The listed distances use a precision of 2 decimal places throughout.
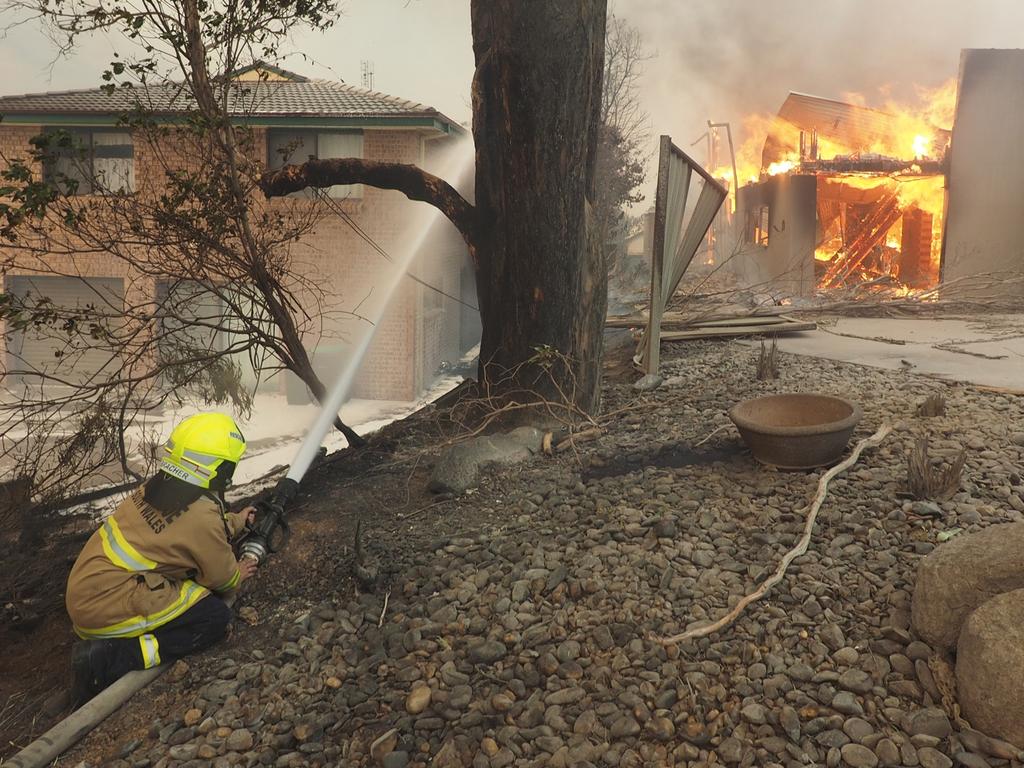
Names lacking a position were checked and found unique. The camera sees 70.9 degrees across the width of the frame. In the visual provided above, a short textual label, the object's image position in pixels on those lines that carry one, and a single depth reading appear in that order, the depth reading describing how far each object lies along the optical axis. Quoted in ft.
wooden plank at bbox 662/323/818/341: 30.73
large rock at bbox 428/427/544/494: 16.52
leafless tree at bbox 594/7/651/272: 65.82
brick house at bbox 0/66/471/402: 47.03
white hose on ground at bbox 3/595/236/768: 9.45
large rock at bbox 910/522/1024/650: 8.66
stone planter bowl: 14.02
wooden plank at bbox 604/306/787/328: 33.55
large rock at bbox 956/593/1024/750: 7.51
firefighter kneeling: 11.17
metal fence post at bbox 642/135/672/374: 21.13
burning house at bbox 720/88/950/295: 55.57
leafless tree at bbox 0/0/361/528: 17.13
